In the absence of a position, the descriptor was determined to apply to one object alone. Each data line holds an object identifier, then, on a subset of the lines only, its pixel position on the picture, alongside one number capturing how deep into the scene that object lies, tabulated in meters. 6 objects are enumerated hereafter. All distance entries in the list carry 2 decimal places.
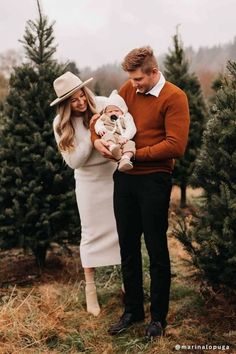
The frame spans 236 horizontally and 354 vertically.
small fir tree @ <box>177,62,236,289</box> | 3.87
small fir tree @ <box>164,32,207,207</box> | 9.30
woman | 4.34
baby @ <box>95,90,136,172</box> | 3.65
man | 3.65
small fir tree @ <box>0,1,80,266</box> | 5.44
